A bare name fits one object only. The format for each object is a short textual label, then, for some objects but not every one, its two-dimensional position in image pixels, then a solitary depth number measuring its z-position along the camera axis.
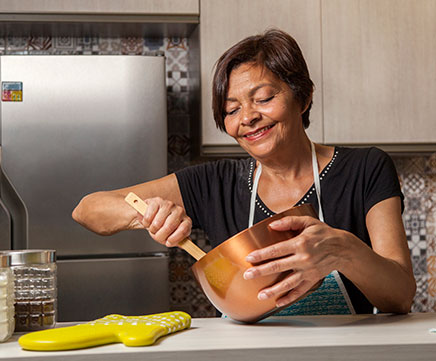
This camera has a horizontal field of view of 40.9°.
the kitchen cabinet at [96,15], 2.08
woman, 1.04
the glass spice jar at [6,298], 0.76
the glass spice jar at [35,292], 0.84
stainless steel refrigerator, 1.95
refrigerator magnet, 1.95
